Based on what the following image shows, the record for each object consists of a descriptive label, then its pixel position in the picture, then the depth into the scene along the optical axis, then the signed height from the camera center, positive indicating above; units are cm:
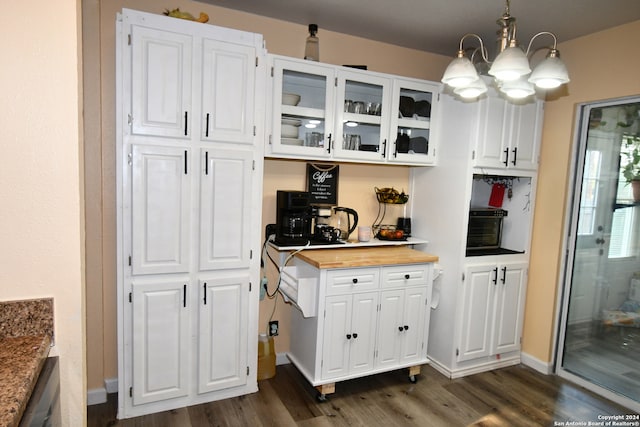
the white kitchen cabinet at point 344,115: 273 +53
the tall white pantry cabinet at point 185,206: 229 -17
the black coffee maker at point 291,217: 290 -25
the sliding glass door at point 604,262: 291 -49
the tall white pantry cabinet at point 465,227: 306 -29
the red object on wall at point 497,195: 346 -1
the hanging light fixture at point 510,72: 159 +52
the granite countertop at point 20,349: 94 -51
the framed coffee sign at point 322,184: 316 +2
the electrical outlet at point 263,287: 296 -80
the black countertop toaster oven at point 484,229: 321 -30
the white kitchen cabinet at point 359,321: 269 -96
